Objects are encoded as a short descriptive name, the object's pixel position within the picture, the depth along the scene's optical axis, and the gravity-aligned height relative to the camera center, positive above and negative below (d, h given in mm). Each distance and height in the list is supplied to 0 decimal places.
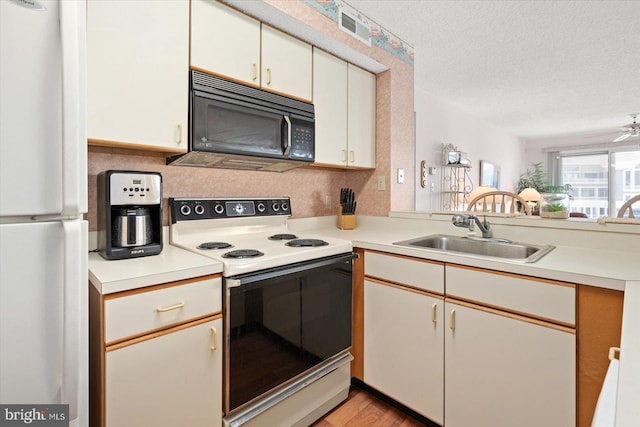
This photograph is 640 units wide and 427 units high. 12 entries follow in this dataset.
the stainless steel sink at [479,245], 1688 -216
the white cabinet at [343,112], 2033 +639
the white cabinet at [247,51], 1496 +800
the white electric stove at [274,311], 1257 -459
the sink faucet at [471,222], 1830 -89
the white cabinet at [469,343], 1158 -575
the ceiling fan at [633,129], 4000 +1000
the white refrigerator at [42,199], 693 +13
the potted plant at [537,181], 6402 +550
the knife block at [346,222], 2346 -115
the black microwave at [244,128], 1480 +400
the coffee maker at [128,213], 1256 -33
